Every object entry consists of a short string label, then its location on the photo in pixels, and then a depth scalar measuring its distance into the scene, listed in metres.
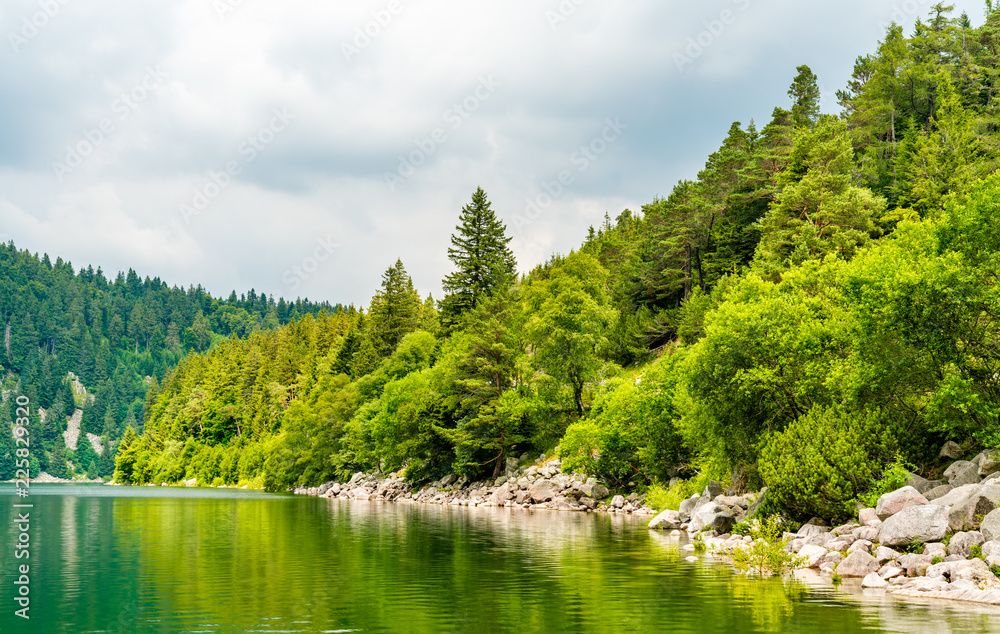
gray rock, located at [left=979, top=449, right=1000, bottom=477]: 24.76
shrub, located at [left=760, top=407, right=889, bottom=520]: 28.80
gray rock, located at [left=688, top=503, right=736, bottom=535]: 34.69
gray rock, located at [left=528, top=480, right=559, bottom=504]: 67.37
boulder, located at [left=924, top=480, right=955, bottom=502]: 25.67
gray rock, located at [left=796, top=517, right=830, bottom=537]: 28.75
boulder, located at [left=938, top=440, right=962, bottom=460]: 28.80
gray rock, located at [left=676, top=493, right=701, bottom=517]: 42.47
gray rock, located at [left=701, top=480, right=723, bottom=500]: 41.66
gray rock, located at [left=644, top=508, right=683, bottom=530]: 41.31
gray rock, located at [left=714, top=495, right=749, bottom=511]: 37.54
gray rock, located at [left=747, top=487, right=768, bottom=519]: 33.31
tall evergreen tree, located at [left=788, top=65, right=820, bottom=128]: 92.31
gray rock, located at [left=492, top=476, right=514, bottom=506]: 71.56
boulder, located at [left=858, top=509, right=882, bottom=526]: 25.73
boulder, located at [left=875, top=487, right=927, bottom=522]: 25.03
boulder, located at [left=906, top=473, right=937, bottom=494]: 26.78
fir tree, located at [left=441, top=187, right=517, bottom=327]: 111.50
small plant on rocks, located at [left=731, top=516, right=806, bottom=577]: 24.84
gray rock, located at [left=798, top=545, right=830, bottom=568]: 25.10
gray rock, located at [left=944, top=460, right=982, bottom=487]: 25.83
